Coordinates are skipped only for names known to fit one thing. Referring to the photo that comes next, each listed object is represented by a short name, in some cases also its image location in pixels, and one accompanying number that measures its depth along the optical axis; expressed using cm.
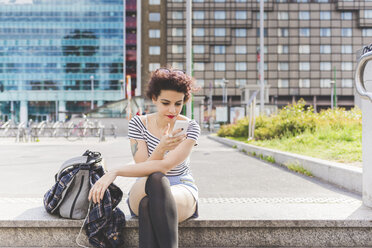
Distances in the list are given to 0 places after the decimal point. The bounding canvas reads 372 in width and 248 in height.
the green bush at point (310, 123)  1005
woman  251
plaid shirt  280
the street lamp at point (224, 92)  5016
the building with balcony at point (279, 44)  5438
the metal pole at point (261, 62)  1892
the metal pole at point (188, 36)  1026
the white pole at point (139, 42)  5666
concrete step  304
